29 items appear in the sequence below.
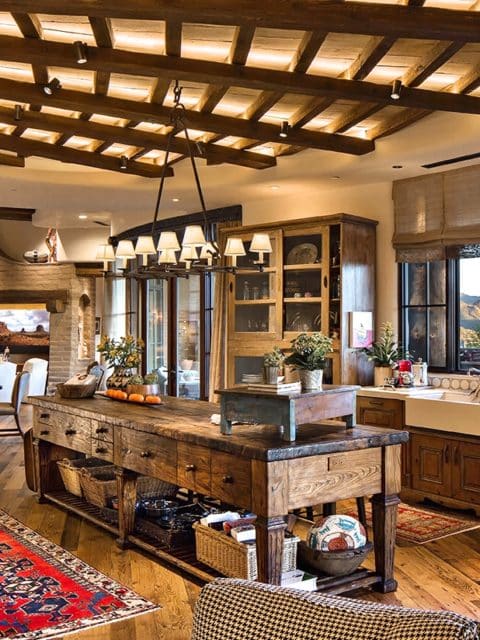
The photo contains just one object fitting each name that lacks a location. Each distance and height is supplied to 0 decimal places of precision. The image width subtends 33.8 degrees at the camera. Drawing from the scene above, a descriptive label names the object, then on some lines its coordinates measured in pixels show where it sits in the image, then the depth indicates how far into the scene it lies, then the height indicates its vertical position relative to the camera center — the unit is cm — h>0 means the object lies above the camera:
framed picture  653 -8
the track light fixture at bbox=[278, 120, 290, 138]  555 +135
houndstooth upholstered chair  127 -53
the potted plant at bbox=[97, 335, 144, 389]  551 -25
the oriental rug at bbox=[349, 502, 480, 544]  504 -139
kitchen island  347 -73
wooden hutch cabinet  657 +25
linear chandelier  477 +44
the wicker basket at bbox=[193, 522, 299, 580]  372 -114
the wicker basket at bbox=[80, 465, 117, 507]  509 -108
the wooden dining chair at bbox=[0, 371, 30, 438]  908 -90
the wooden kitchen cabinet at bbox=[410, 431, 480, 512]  548 -107
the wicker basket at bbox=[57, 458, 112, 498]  556 -106
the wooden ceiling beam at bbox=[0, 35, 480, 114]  412 +136
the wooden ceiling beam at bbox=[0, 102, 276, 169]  573 +141
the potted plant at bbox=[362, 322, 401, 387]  655 -31
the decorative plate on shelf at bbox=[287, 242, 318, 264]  684 +58
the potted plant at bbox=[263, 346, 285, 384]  368 -23
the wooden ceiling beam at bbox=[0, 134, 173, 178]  636 +139
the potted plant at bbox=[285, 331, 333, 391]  379 -19
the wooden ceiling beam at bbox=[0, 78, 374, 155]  498 +140
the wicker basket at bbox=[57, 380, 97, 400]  566 -50
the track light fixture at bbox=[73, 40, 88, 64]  407 +140
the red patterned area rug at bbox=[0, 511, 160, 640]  353 -136
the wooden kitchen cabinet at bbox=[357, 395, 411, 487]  598 -75
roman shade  615 +86
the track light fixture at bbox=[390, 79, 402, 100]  454 +133
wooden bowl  378 -116
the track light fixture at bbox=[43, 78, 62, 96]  471 +142
